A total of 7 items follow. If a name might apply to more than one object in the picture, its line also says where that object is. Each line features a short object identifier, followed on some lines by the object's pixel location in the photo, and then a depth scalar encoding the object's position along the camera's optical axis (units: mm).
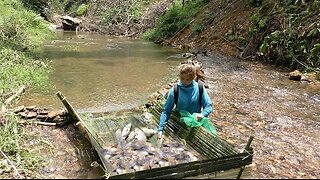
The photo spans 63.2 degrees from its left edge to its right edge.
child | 3349
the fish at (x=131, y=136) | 3393
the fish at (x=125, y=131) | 3508
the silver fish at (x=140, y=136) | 3327
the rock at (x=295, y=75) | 6764
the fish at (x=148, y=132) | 3476
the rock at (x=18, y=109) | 4194
